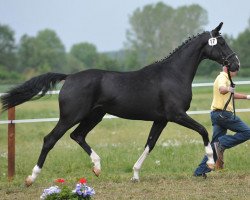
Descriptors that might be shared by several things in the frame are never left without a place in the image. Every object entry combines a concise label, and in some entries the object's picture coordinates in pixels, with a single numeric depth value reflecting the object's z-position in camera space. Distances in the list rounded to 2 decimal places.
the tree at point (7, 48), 139.87
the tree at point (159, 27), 167.62
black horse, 16.34
